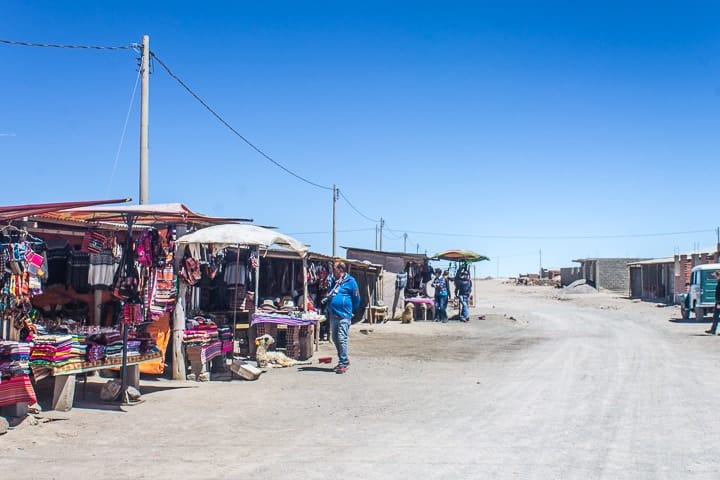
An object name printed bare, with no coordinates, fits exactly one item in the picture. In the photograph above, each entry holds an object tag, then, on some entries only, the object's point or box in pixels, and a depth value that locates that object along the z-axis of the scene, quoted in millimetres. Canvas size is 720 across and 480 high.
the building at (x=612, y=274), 56750
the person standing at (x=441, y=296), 25562
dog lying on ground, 12570
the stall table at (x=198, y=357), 10906
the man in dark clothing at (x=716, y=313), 19106
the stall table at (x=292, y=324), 13242
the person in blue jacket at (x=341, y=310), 12172
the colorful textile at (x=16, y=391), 7445
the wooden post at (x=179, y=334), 10742
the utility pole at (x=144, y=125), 13039
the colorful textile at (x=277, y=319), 13195
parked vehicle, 24922
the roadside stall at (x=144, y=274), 9180
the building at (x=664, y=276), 36316
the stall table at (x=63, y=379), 8359
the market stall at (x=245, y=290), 11266
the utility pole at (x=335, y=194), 37388
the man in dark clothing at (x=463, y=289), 25891
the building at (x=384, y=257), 27922
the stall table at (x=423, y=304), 26609
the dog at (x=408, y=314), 24656
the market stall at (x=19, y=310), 7477
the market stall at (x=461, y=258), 26062
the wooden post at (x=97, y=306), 11266
